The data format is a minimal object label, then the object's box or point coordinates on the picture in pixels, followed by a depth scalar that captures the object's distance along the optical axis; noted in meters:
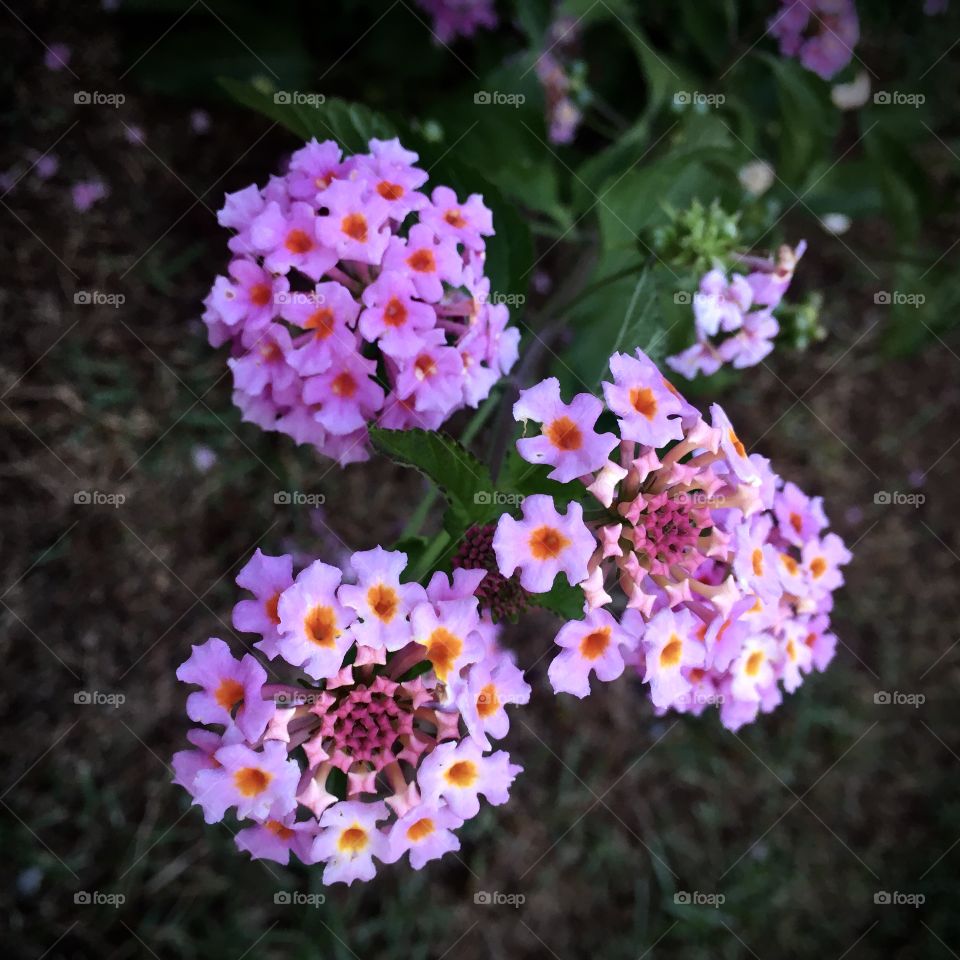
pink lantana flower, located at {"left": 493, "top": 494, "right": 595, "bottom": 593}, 0.10
